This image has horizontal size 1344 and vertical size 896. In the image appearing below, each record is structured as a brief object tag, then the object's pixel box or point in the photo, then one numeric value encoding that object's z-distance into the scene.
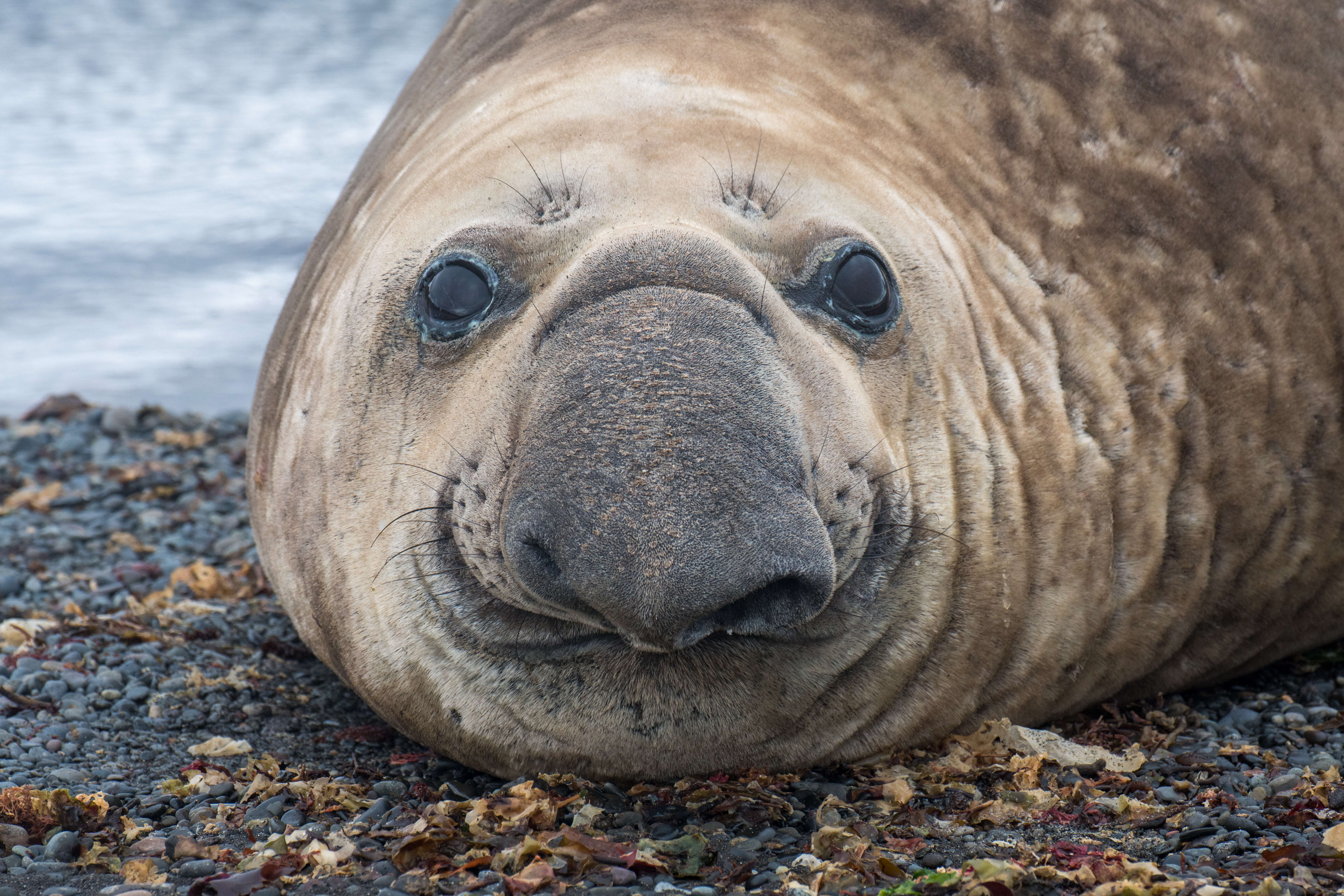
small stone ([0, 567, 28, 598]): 10.32
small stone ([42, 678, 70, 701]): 7.91
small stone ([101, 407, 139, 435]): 15.37
